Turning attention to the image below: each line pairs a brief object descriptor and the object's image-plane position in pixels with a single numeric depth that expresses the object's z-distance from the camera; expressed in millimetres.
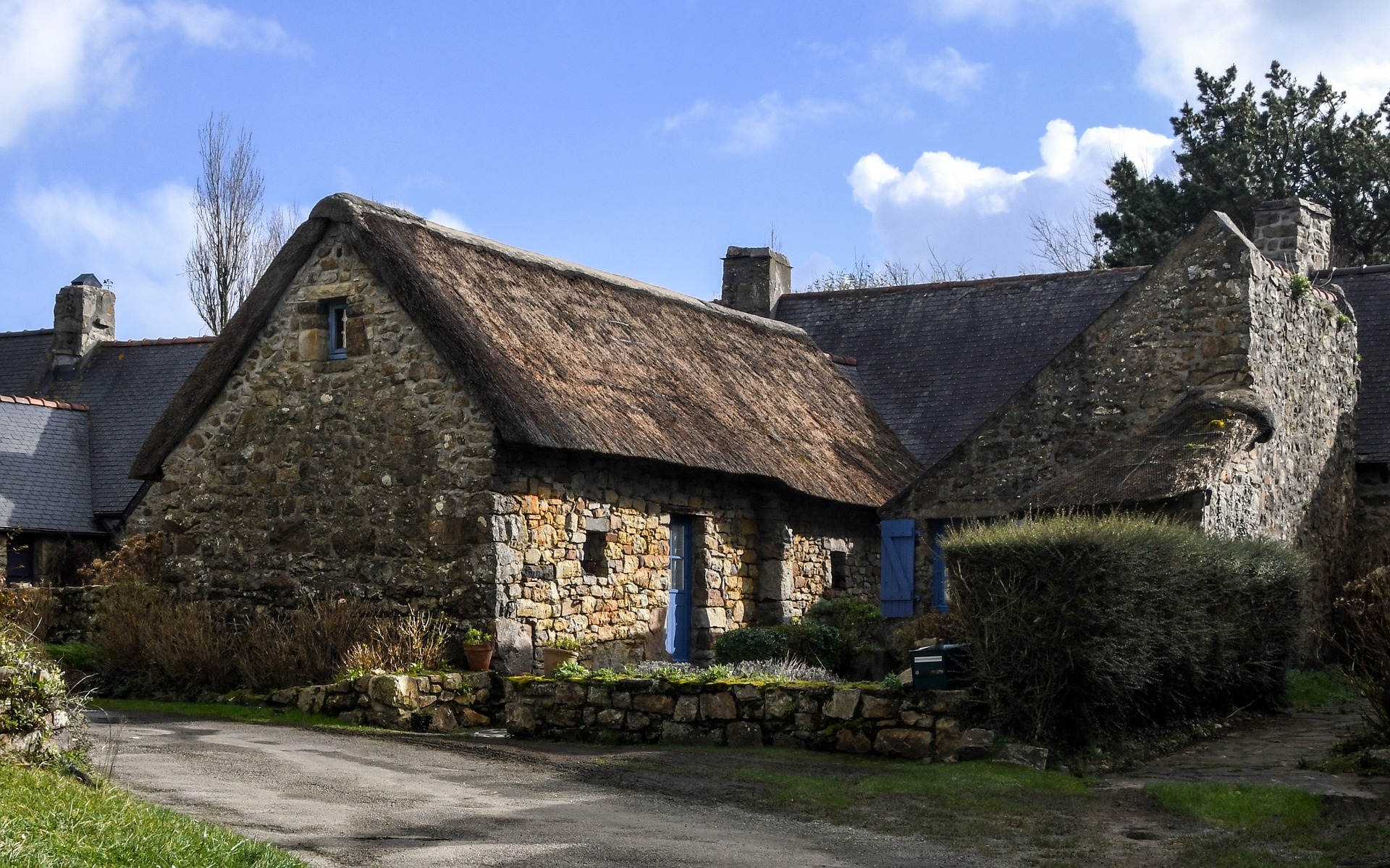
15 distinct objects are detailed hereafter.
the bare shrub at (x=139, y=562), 16891
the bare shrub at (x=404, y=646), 14148
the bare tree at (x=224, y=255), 34500
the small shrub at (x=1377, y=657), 10742
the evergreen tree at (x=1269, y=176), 32250
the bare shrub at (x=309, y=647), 14734
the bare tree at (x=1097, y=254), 35156
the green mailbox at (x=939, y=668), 11438
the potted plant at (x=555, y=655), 14859
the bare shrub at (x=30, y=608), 16141
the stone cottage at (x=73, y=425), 22188
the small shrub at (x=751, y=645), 16234
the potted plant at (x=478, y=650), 14289
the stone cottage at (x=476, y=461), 14961
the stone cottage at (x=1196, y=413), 16109
